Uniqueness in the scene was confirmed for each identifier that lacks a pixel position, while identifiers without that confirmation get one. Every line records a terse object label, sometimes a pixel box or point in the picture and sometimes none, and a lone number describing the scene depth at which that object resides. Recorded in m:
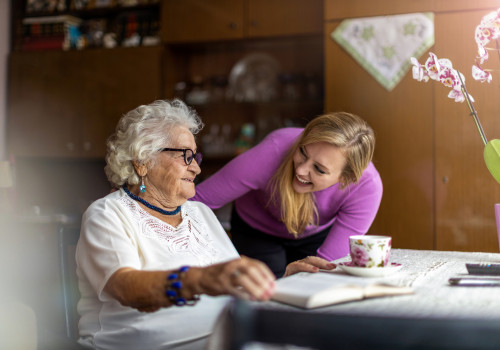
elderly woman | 0.97
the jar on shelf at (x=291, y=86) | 3.81
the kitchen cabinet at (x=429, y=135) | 3.06
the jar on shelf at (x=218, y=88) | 4.01
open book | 0.86
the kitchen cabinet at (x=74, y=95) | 3.93
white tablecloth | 0.87
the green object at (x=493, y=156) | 1.49
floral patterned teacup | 1.16
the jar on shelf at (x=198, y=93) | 4.01
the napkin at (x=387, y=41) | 3.15
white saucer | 1.16
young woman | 1.80
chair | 0.60
